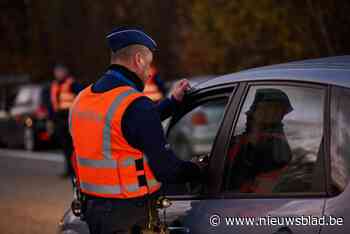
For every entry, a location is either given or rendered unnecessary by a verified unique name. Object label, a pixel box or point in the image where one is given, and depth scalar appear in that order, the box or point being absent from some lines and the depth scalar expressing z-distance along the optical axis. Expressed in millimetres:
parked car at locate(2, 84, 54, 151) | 35750
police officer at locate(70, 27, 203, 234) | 7439
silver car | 6795
